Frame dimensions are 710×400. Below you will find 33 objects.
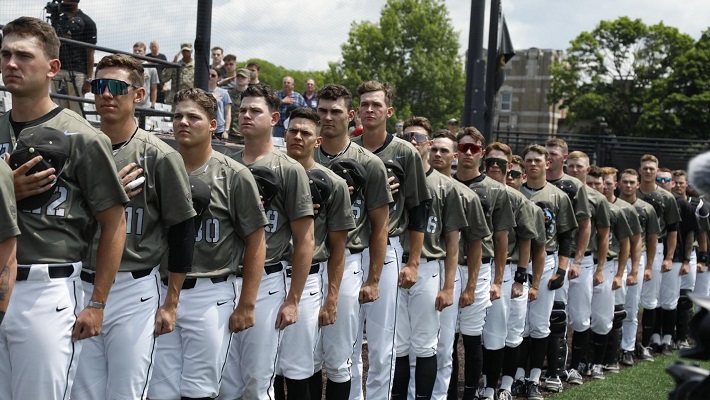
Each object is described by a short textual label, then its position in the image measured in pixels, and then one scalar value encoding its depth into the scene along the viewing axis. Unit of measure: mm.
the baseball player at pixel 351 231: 6238
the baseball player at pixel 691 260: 13070
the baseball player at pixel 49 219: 3859
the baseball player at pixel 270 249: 5348
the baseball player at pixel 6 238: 3652
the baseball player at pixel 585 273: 10062
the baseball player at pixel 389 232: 6703
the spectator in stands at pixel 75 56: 9703
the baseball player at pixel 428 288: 7180
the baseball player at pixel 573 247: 9438
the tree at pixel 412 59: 50500
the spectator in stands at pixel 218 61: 13461
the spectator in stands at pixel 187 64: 12930
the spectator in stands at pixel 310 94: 14039
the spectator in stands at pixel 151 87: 10622
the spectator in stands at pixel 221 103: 11680
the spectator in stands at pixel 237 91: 12672
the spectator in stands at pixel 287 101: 12969
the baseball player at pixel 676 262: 12664
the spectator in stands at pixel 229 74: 13000
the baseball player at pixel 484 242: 8055
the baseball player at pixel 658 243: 12125
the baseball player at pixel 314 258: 5805
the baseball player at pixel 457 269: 7645
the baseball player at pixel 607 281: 10430
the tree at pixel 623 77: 58094
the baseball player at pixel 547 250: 9234
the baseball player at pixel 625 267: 10758
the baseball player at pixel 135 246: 4422
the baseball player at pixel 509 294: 8500
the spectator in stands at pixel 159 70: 11156
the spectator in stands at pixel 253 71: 13148
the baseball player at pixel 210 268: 4922
